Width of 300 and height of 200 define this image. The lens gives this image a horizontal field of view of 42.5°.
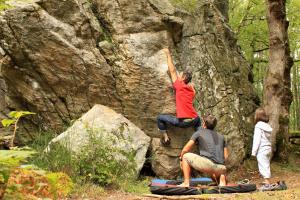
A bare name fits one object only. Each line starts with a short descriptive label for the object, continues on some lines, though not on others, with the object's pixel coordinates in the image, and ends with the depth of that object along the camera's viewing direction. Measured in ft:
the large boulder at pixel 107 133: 28.45
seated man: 26.02
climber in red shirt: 31.81
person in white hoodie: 27.58
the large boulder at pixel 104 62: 32.55
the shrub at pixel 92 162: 26.02
